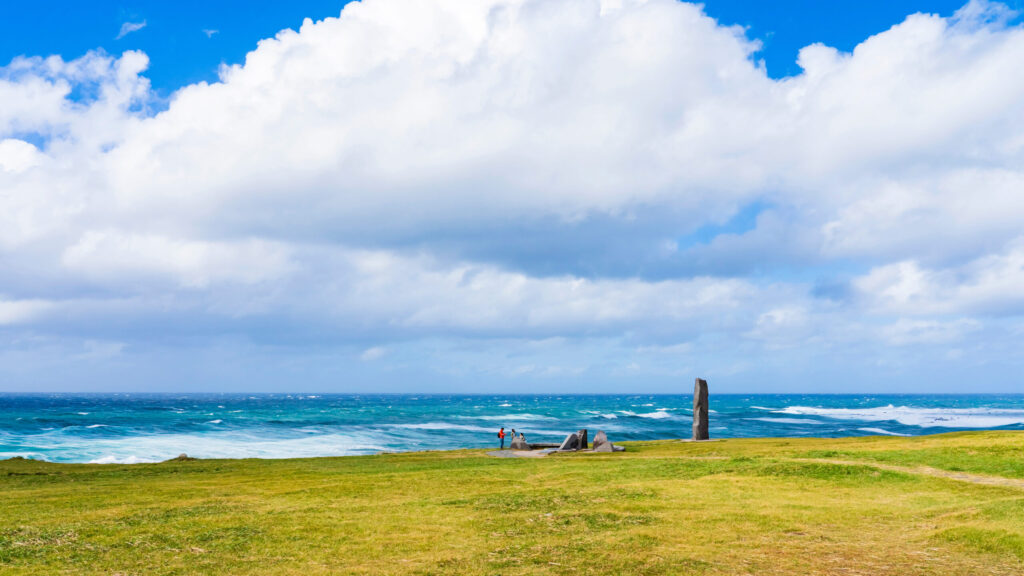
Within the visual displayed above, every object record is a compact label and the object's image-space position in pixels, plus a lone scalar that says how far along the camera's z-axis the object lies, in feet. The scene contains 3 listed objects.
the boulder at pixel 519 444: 136.56
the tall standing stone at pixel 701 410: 147.43
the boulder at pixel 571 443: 128.67
